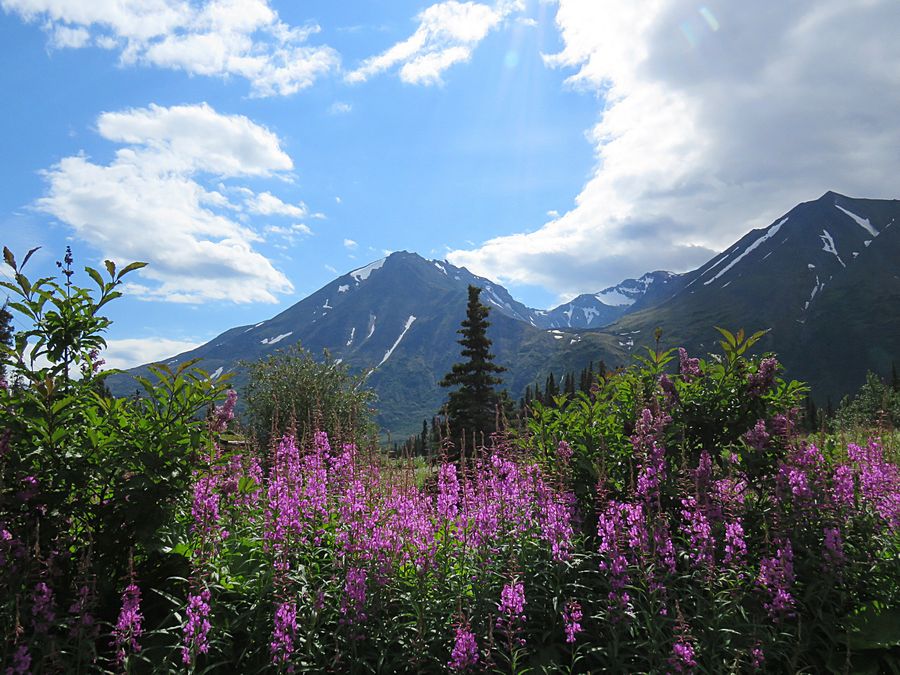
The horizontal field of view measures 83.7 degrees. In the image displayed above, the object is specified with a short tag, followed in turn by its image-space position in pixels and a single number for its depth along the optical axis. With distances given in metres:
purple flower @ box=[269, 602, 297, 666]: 3.67
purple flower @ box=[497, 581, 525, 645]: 3.84
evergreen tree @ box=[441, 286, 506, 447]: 33.16
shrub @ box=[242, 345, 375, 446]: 23.70
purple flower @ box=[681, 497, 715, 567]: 4.11
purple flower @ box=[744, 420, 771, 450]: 5.48
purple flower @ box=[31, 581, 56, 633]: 3.58
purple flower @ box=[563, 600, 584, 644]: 3.79
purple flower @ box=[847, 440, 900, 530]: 5.30
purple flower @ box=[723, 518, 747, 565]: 4.08
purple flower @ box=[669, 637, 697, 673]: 3.23
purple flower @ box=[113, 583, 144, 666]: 3.48
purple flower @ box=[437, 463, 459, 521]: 5.50
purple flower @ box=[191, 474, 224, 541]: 4.07
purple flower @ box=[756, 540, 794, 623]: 4.06
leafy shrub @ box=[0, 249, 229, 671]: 3.79
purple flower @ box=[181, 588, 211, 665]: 3.49
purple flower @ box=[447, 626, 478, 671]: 3.53
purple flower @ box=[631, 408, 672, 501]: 4.75
